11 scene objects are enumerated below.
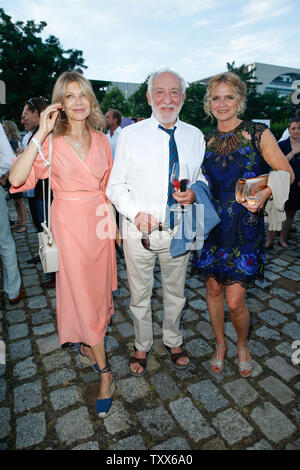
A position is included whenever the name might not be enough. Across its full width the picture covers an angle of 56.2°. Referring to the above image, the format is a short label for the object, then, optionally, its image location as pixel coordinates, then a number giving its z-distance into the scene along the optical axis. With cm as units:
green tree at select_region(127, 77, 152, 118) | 5364
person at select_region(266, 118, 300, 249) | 507
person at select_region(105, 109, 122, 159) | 652
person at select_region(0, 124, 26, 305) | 343
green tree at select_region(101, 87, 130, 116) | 5355
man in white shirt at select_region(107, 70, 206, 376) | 223
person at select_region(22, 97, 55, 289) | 414
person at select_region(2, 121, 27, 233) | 686
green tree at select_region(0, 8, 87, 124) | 2375
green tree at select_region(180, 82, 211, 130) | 4759
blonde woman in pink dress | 215
